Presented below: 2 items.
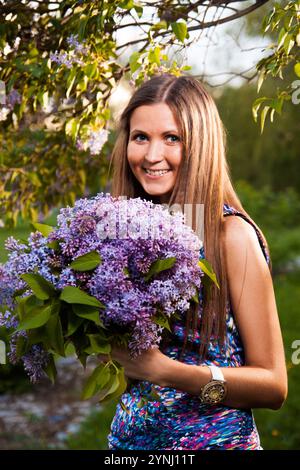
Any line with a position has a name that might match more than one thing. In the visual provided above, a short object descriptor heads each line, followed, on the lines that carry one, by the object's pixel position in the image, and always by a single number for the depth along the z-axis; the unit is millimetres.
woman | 1994
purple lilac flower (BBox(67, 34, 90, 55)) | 2643
